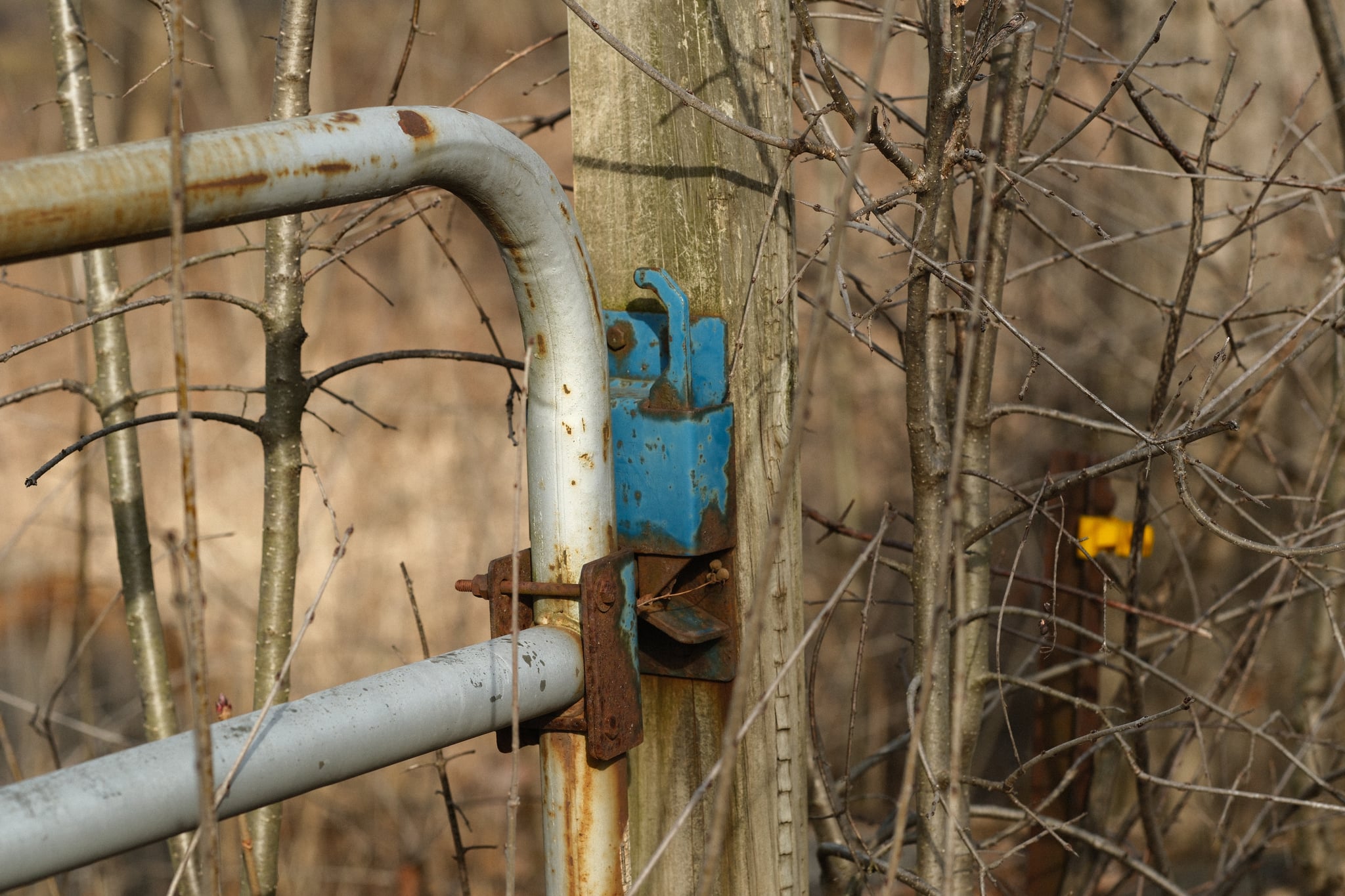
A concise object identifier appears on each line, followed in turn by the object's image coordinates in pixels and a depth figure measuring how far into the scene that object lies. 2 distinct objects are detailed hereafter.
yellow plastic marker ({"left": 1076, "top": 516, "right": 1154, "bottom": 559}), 3.29
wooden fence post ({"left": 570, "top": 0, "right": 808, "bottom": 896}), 2.37
